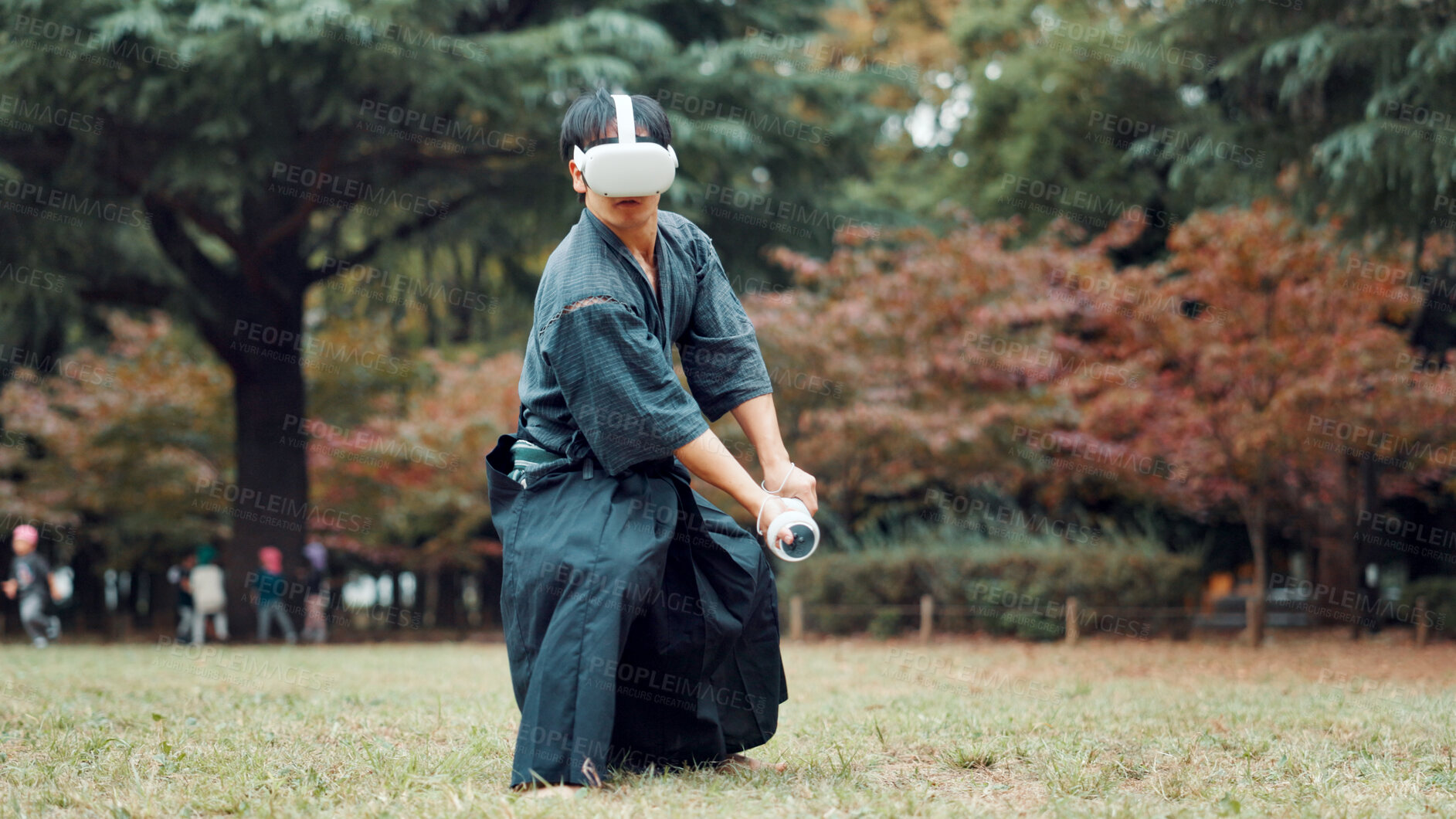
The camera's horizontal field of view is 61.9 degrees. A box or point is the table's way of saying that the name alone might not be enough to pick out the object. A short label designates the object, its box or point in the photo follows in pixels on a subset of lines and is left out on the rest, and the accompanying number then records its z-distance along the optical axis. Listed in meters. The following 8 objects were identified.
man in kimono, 2.97
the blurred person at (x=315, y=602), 16.81
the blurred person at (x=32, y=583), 12.70
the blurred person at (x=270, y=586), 16.11
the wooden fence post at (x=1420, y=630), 13.89
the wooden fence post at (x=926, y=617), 14.07
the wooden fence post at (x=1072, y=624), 13.38
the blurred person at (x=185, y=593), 17.73
